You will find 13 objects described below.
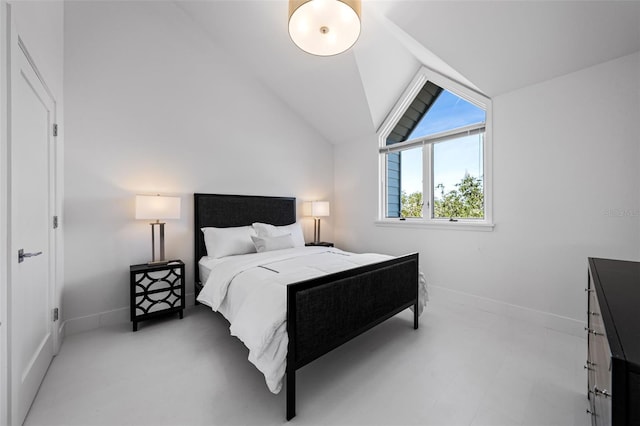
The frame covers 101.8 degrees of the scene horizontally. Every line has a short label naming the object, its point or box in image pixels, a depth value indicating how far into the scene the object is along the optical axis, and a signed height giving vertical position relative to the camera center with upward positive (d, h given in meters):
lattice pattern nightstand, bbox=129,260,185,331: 2.47 -0.78
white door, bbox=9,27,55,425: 1.30 -0.10
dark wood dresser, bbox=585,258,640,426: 0.61 -0.34
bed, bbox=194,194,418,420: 1.52 -0.66
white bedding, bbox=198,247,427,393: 1.51 -0.58
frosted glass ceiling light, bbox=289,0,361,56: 1.91 +1.44
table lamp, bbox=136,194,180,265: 2.52 +0.02
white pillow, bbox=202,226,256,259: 2.99 -0.35
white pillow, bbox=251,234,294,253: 3.10 -0.38
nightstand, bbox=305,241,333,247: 4.10 -0.51
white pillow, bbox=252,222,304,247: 3.33 -0.25
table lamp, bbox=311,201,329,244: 4.13 +0.05
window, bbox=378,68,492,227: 3.11 +0.76
